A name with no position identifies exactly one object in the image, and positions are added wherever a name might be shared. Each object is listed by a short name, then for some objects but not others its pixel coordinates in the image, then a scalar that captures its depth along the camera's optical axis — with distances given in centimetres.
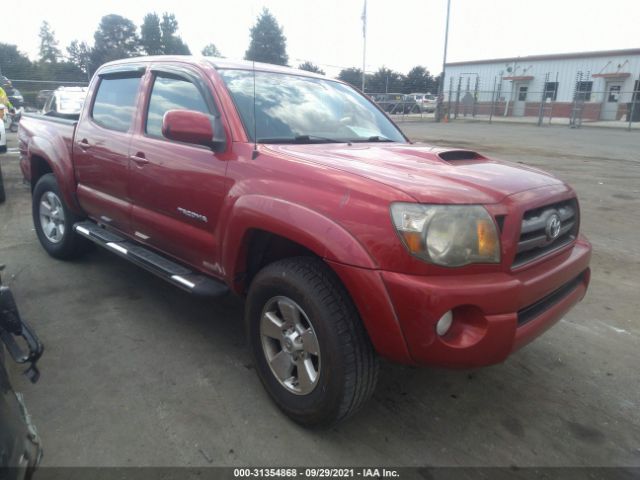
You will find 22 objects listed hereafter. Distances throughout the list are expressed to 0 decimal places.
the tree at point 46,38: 6681
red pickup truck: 200
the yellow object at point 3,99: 1315
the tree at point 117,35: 6084
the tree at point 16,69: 2520
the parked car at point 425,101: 4069
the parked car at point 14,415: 142
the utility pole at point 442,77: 2850
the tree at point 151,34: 6278
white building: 3259
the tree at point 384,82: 4634
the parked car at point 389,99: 3326
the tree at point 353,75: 4391
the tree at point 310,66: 3631
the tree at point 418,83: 4855
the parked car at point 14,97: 1779
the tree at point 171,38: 6209
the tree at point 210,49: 7531
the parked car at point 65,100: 1359
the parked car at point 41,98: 2237
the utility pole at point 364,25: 3034
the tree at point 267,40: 5903
